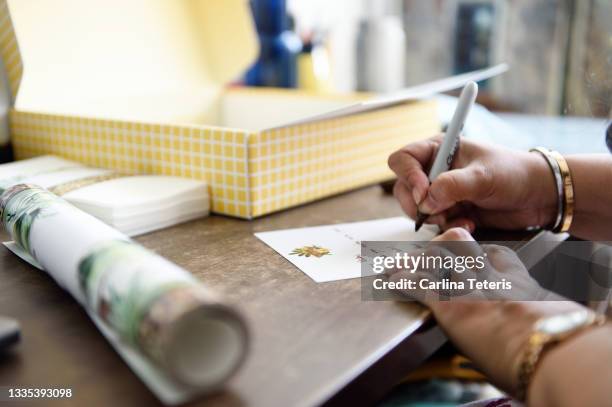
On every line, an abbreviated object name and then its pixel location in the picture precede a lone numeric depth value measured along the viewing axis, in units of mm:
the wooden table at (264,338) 356
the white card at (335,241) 559
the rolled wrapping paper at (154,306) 315
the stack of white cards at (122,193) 666
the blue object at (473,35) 2072
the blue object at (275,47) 1592
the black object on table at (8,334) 391
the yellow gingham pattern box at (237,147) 745
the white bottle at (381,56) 1812
